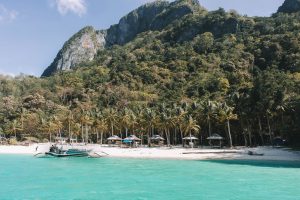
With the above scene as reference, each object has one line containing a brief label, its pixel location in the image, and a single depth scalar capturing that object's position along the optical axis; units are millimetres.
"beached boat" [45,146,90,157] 59344
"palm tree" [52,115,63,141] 84262
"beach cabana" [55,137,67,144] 86850
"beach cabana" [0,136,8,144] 90406
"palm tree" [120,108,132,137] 74125
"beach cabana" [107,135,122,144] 82888
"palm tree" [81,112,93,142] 78875
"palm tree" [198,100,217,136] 63906
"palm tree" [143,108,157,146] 69500
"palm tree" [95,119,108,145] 78688
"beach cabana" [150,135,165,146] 68419
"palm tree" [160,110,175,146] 67525
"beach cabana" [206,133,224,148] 71600
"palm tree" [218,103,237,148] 59719
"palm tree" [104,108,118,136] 78562
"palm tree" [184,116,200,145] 65312
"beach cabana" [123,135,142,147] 69500
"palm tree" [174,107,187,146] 67312
